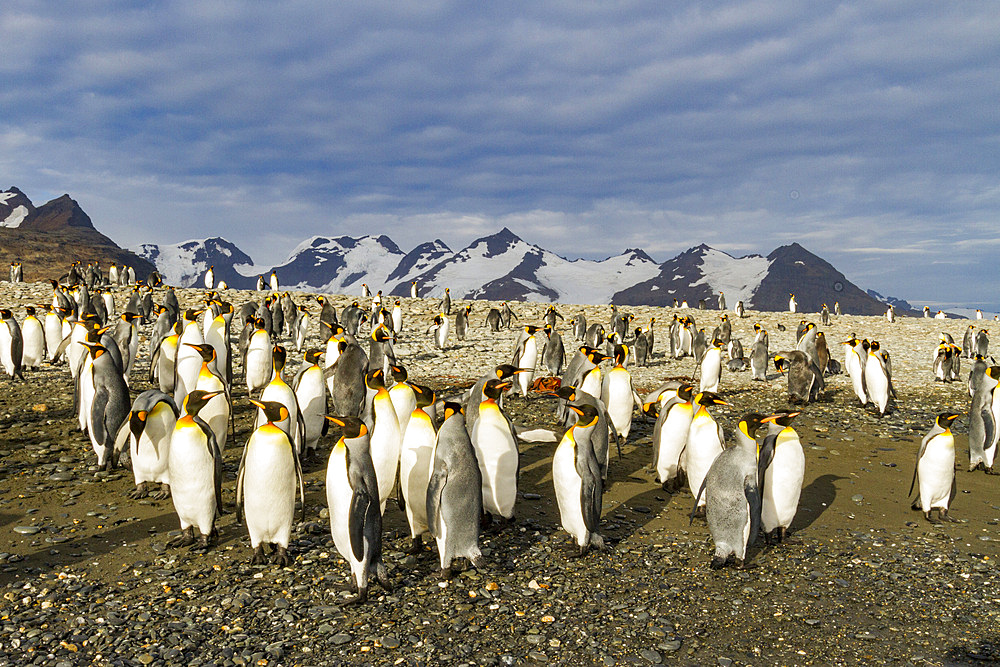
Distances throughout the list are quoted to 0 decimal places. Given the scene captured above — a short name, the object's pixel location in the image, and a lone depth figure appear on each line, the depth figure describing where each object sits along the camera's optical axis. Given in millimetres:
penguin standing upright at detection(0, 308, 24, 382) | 11359
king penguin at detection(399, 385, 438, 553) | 5309
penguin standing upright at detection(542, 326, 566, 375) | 12898
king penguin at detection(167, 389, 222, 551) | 4891
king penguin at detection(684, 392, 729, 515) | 6145
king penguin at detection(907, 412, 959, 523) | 6043
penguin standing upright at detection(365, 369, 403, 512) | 5934
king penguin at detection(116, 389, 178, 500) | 5820
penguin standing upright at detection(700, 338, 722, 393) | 12766
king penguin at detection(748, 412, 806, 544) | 5461
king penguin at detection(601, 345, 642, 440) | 8352
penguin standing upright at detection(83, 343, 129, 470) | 6613
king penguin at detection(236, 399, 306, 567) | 4711
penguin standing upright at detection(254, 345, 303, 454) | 6352
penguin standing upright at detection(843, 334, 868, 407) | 11734
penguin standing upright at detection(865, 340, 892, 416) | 11102
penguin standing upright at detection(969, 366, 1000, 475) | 7824
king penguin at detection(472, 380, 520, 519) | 5625
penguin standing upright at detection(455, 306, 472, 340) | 20578
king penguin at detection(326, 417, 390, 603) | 4184
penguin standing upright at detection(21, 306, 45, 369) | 12492
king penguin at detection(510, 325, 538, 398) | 12078
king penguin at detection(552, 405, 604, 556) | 5027
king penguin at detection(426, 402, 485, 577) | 4695
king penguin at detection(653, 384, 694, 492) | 6840
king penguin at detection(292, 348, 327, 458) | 7305
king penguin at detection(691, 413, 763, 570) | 4938
